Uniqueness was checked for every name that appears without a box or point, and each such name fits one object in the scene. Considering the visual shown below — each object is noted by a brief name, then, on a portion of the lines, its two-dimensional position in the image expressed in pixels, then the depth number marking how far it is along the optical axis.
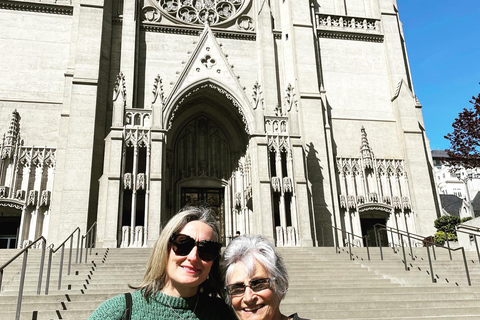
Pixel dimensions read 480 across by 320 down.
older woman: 2.23
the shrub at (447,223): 16.60
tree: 19.03
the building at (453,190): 42.97
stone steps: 7.02
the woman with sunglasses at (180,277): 2.14
